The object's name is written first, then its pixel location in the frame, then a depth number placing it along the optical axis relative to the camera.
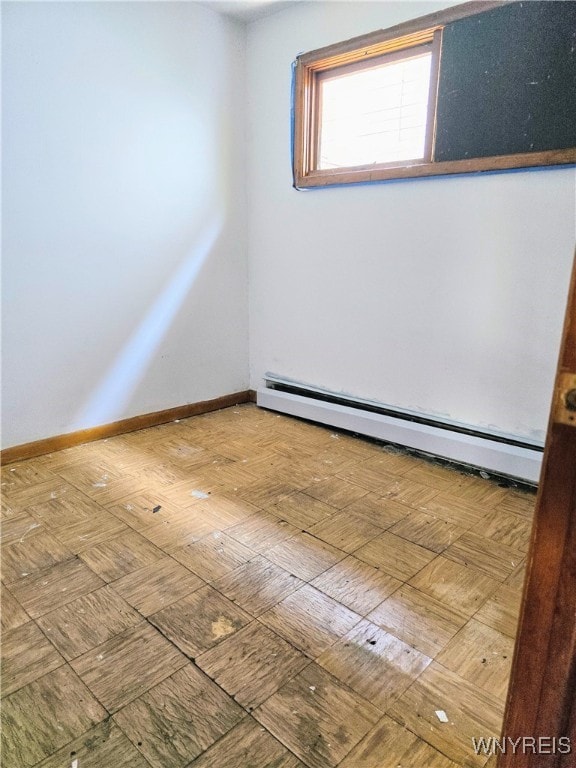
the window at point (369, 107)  2.21
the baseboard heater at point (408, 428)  2.10
